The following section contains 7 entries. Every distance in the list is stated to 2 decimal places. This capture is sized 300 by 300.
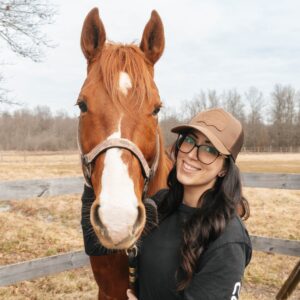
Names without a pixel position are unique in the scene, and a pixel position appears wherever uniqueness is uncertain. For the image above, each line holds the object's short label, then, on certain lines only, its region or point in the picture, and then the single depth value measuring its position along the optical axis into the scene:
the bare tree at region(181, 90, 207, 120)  52.28
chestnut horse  1.44
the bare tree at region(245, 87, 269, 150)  57.12
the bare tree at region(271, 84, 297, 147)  56.69
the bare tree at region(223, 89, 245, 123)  63.62
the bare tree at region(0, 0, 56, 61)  6.88
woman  1.40
